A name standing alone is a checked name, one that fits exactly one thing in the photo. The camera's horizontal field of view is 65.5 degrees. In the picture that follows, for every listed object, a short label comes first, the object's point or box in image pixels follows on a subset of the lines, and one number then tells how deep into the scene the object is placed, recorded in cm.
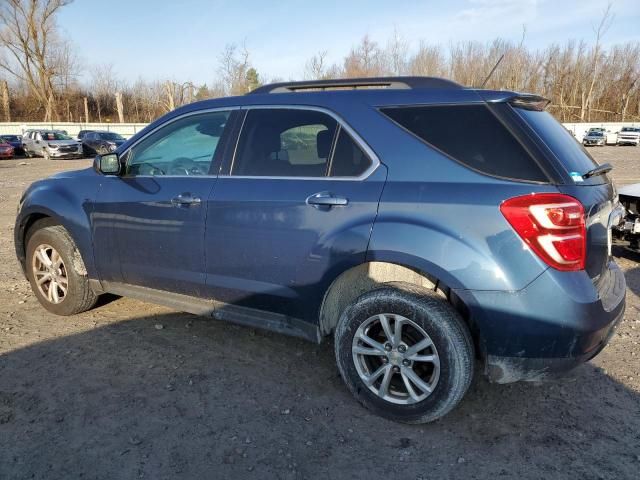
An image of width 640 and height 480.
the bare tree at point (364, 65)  4441
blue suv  244
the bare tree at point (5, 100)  4753
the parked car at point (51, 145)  2700
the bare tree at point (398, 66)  4738
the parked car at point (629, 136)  3784
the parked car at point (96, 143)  2830
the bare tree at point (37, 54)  5297
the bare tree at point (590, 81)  5703
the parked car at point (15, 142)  2978
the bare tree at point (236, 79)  4144
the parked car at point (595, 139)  3809
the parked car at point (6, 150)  2700
